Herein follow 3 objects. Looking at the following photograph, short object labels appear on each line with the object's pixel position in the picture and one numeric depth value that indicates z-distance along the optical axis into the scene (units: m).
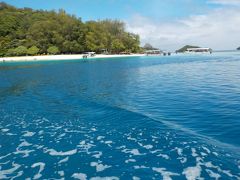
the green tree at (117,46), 112.42
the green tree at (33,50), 90.99
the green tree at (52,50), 93.64
